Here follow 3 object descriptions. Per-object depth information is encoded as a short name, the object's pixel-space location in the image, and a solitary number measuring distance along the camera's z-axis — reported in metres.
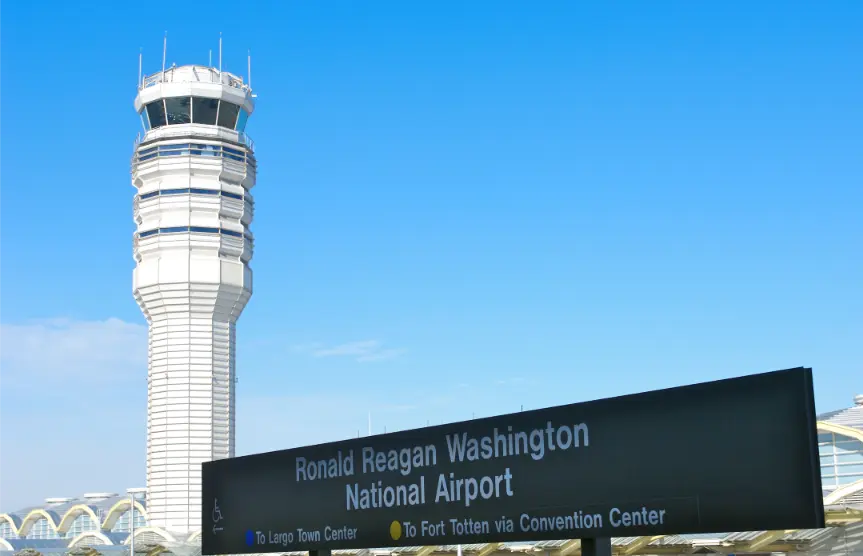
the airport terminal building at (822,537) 49.53
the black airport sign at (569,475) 15.88
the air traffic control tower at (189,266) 119.88
